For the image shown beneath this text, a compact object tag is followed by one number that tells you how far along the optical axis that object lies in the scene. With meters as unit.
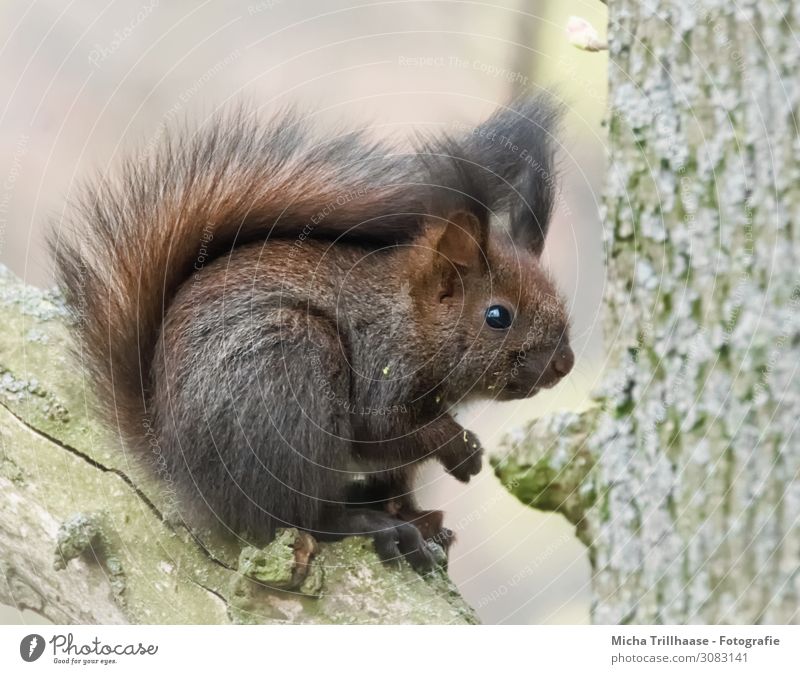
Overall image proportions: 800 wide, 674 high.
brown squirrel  3.13
